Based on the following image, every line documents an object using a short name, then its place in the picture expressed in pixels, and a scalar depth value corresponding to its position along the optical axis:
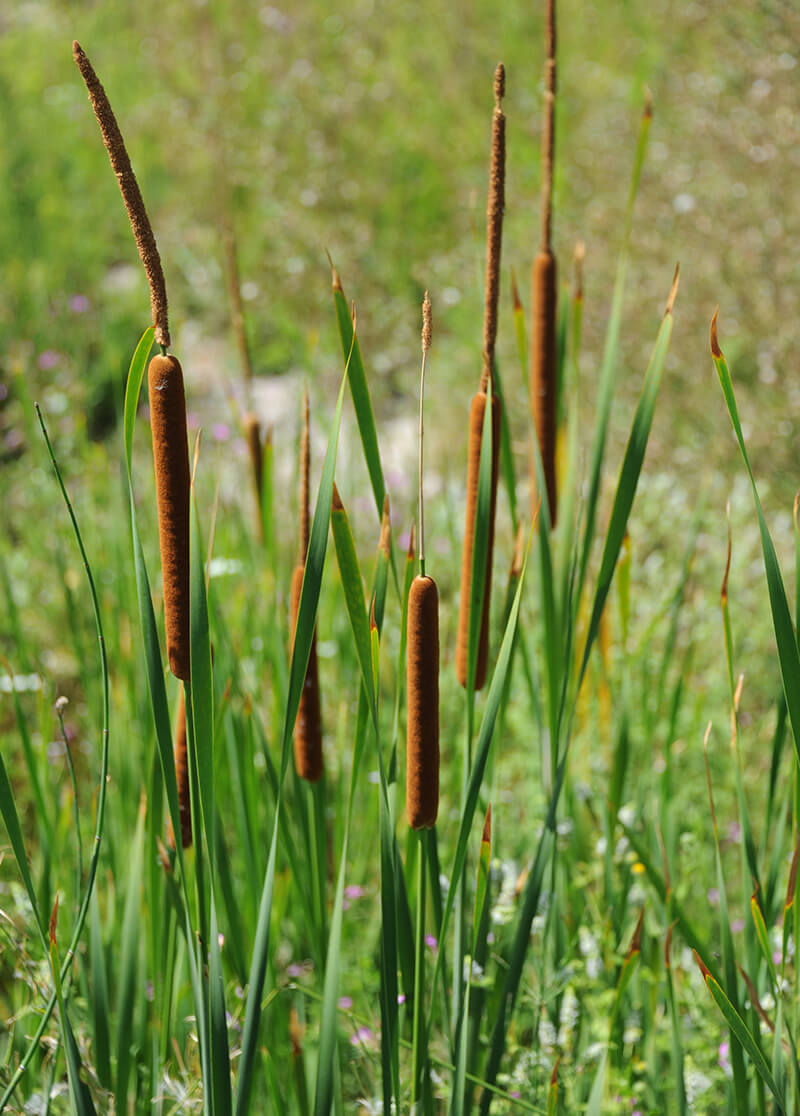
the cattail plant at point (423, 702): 2.11
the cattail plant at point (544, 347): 2.35
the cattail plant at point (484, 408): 2.13
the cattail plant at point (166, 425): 2.03
